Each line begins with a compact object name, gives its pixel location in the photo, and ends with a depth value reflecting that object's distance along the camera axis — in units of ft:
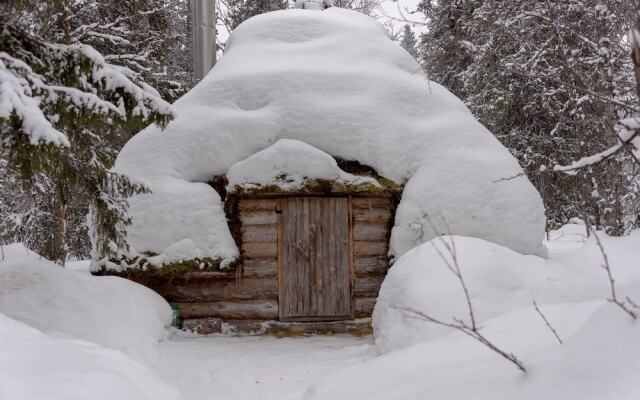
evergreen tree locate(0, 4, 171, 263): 14.49
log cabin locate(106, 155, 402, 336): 26.20
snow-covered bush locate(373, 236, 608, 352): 19.36
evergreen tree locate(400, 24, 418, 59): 153.58
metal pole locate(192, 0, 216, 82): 36.40
